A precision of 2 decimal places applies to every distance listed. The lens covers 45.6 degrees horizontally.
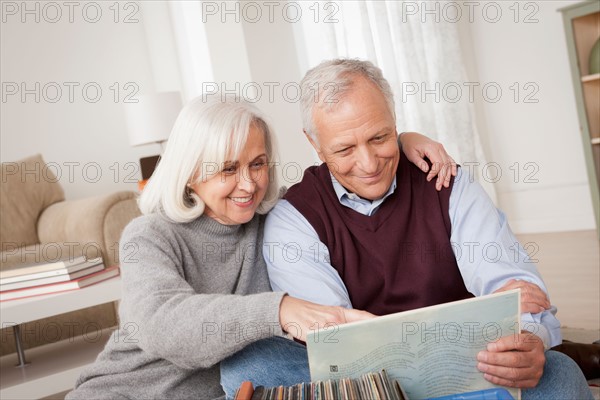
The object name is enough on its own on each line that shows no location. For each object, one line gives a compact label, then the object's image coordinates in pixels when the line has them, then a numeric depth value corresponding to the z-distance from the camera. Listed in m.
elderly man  1.48
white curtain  4.41
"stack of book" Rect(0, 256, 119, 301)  2.40
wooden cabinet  4.11
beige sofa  3.47
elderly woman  1.31
